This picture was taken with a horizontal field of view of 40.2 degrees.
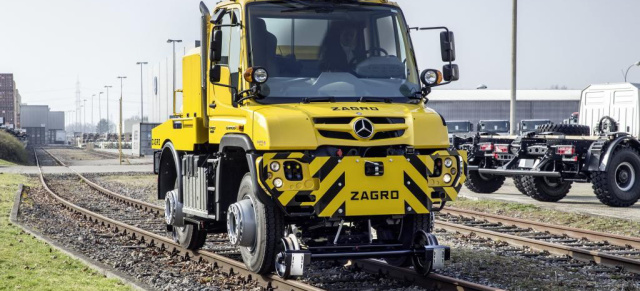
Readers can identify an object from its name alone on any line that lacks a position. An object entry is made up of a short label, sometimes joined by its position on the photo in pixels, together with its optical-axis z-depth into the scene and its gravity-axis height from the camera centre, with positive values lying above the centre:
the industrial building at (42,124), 125.81 -1.47
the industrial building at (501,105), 74.31 +0.86
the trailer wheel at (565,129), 19.33 -0.31
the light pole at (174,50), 49.16 +4.14
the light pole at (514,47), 30.31 +2.38
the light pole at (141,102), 97.24 +1.41
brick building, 101.19 +1.80
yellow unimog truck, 8.14 -0.21
